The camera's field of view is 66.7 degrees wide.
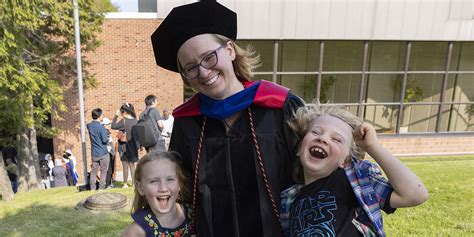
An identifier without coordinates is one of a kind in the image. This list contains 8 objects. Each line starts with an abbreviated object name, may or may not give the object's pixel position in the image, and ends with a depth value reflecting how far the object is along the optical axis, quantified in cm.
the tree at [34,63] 770
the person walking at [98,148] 654
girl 180
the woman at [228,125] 154
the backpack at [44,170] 1218
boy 140
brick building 1191
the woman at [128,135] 630
